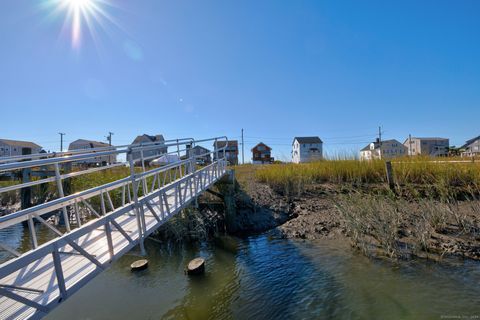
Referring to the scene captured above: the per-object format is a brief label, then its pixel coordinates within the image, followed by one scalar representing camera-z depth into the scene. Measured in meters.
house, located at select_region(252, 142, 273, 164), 67.44
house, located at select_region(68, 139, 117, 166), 60.75
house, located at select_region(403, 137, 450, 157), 69.45
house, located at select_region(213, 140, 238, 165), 51.66
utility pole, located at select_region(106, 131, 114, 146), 48.28
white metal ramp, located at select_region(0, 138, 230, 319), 2.73
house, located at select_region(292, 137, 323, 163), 67.36
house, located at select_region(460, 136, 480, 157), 64.38
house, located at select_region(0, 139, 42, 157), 56.48
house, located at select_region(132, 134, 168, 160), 56.96
